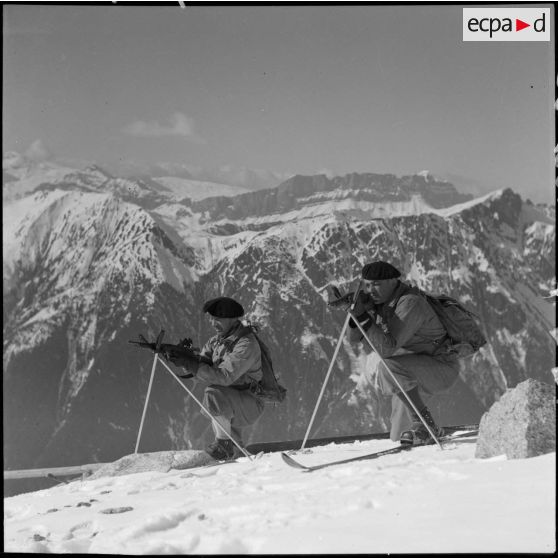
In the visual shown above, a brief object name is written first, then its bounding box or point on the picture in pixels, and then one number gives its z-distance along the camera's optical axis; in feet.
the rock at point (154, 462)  17.84
